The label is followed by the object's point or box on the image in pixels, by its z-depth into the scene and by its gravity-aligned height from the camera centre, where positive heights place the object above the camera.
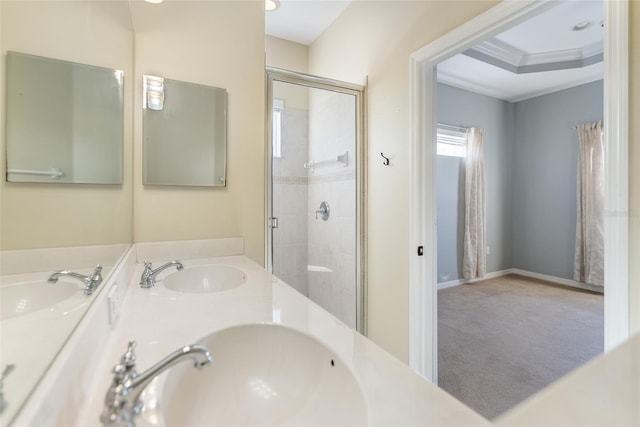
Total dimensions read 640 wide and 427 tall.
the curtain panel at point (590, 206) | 3.52 +0.12
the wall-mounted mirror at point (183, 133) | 1.58 +0.47
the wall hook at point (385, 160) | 1.90 +0.36
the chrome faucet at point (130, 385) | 0.43 -0.26
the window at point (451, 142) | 3.86 +0.99
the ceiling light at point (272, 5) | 2.20 +1.61
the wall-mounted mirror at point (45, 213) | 0.41 +0.00
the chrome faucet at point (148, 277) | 1.16 -0.25
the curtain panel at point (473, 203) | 4.00 +0.17
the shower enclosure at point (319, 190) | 2.13 +0.21
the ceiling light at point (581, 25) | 2.52 +1.67
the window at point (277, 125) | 2.44 +0.79
